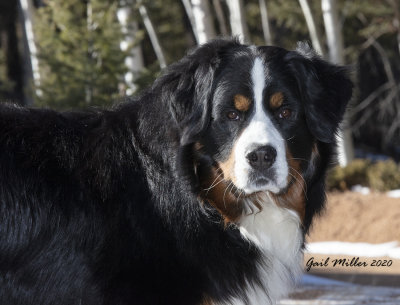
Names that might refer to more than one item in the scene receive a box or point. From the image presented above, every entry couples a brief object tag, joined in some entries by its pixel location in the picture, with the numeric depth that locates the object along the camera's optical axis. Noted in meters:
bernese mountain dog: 3.69
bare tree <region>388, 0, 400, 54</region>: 20.05
